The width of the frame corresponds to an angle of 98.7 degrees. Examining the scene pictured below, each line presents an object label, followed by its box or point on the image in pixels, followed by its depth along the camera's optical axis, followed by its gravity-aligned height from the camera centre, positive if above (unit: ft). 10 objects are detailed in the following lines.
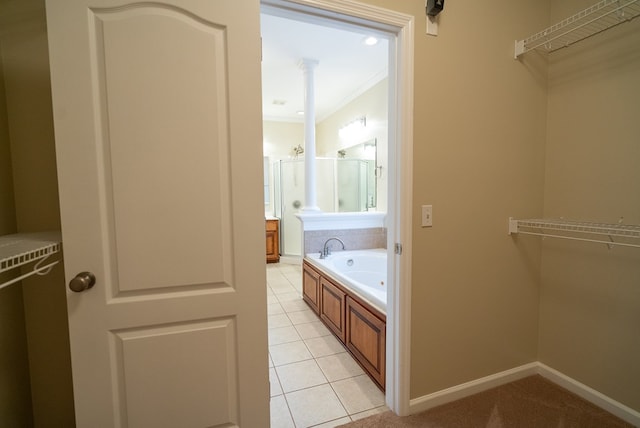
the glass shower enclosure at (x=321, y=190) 13.67 +0.30
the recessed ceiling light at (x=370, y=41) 8.81 +5.00
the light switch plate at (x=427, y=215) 4.94 -0.38
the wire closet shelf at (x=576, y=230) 4.41 -0.65
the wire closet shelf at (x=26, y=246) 2.42 -0.49
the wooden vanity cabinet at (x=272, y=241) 16.31 -2.72
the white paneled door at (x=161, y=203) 3.13 -0.08
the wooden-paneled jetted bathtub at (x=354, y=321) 5.77 -3.22
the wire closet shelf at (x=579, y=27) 4.31 +2.94
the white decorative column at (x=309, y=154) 11.41 +1.77
